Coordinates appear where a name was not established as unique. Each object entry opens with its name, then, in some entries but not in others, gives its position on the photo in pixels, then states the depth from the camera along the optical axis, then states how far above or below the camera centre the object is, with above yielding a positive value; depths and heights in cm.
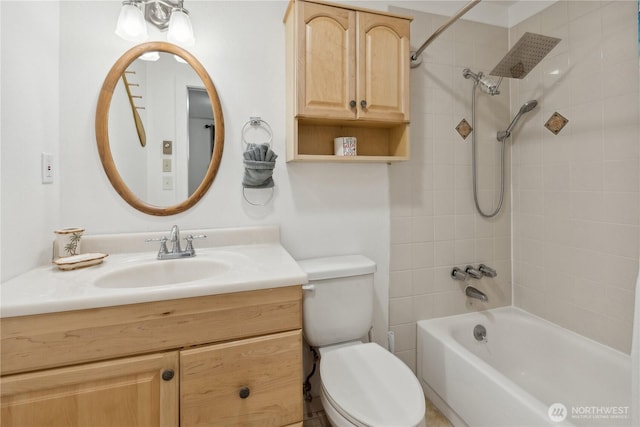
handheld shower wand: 171 +58
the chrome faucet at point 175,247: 126 -14
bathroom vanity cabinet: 78 -43
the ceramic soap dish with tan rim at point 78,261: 107 -17
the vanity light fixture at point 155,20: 125 +86
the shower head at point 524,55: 130 +75
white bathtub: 122 -77
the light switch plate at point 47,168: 117 +20
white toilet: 103 -62
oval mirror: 132 +40
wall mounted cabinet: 133 +68
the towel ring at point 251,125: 148 +45
